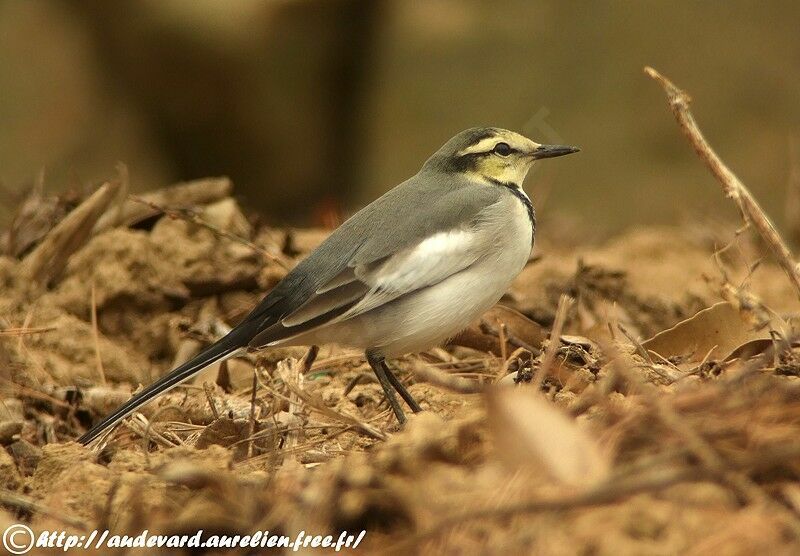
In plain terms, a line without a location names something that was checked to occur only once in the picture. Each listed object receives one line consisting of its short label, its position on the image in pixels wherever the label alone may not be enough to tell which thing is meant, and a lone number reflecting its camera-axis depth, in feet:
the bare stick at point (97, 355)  35.86
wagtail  30.76
